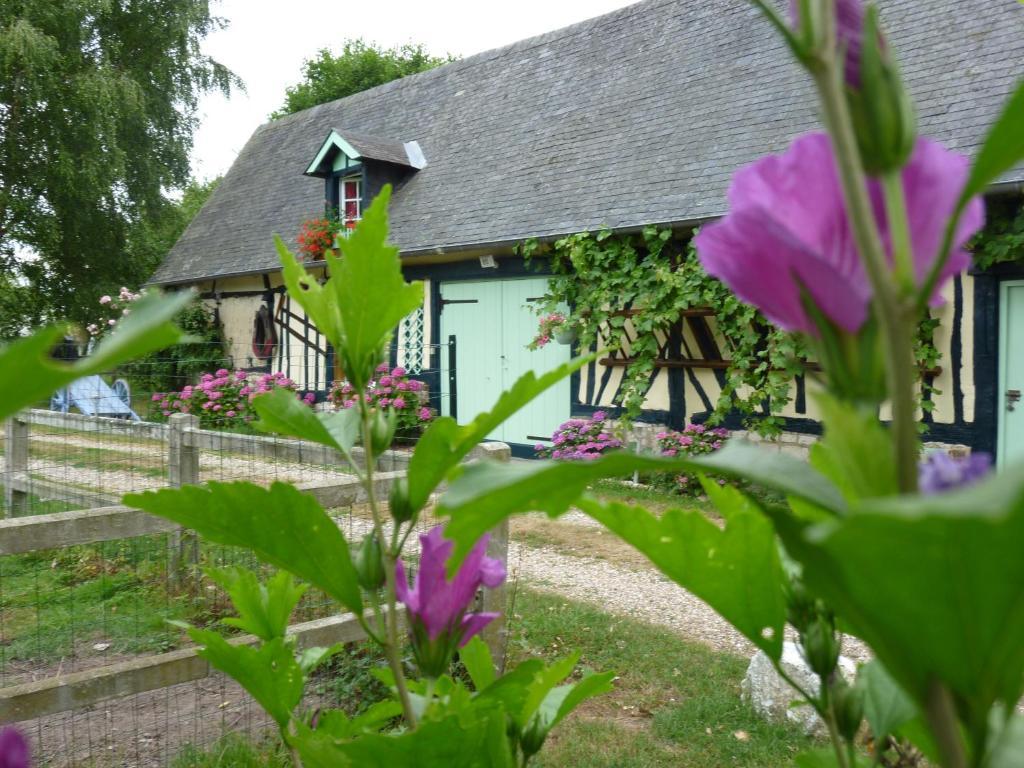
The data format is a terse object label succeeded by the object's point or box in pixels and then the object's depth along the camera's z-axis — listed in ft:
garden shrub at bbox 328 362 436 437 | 36.73
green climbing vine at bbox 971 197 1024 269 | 23.27
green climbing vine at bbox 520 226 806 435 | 28.30
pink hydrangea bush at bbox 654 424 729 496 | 29.04
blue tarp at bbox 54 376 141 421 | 42.75
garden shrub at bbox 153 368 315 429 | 40.29
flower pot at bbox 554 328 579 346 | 32.87
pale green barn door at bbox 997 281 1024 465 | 24.23
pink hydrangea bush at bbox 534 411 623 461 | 31.68
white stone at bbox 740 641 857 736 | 12.50
